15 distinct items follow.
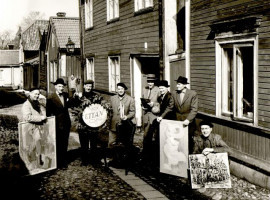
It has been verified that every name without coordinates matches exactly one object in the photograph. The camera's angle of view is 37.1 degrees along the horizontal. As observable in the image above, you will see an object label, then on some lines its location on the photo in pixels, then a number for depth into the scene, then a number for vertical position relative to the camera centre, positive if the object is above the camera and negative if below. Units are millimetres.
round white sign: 8352 -738
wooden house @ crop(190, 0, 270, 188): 7102 +81
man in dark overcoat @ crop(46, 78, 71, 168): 8281 -699
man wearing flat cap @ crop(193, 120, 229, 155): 6387 -1029
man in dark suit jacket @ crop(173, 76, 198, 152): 7777 -479
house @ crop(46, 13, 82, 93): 25906 +2332
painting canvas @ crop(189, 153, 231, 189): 6301 -1460
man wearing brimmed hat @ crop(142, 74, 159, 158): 8938 -779
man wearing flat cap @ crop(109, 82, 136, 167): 8305 -856
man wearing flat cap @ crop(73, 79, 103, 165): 8402 -980
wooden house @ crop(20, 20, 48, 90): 45134 +3660
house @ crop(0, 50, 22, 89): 62125 +1274
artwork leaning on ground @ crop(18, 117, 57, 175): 7344 -1221
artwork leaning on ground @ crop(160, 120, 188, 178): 7027 -1230
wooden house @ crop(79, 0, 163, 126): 12836 +1370
